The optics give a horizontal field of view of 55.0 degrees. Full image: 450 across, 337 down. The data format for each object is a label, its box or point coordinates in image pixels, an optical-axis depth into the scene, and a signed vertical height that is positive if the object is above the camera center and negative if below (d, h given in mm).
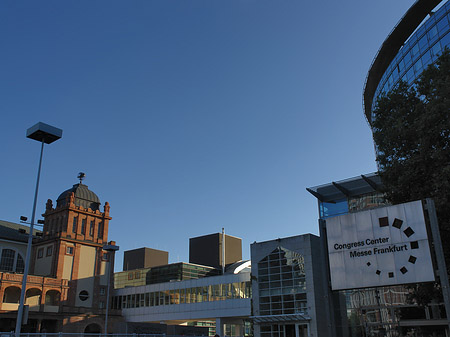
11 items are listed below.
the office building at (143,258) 110312 +15902
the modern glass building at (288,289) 38562 +2768
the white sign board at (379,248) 14555 +2380
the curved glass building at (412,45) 38625 +25758
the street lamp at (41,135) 27077 +11751
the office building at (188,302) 51594 +2522
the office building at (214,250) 103375 +16750
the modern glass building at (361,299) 18625 +1418
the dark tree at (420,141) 18094 +7651
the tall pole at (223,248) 97381 +15609
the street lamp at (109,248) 59844 +9811
